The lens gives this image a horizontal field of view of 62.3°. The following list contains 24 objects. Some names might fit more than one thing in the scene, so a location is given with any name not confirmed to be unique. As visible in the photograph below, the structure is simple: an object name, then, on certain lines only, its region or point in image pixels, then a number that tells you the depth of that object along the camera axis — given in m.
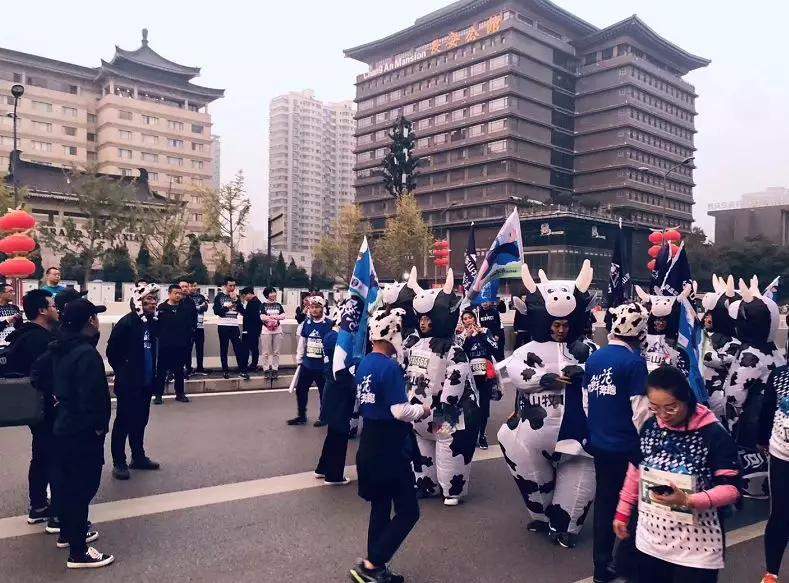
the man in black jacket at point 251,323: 13.39
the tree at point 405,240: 46.75
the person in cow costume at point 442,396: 6.12
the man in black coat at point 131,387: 6.65
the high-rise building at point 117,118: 69.56
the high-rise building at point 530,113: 71.19
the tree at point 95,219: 37.03
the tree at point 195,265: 38.47
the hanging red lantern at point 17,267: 12.20
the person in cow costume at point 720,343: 6.88
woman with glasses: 3.14
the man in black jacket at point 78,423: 4.68
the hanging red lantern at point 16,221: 12.27
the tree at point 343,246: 48.50
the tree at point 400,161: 51.44
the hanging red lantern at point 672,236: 18.17
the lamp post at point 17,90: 21.45
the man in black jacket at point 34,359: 5.43
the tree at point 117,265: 36.91
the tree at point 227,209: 40.75
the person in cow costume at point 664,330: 6.87
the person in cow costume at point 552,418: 5.23
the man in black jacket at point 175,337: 10.09
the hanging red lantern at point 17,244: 12.36
